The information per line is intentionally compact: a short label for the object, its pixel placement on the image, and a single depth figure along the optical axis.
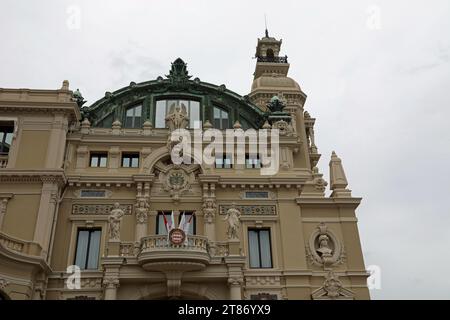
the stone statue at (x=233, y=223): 26.25
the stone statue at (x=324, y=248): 28.33
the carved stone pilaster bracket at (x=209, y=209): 28.47
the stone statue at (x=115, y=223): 25.73
